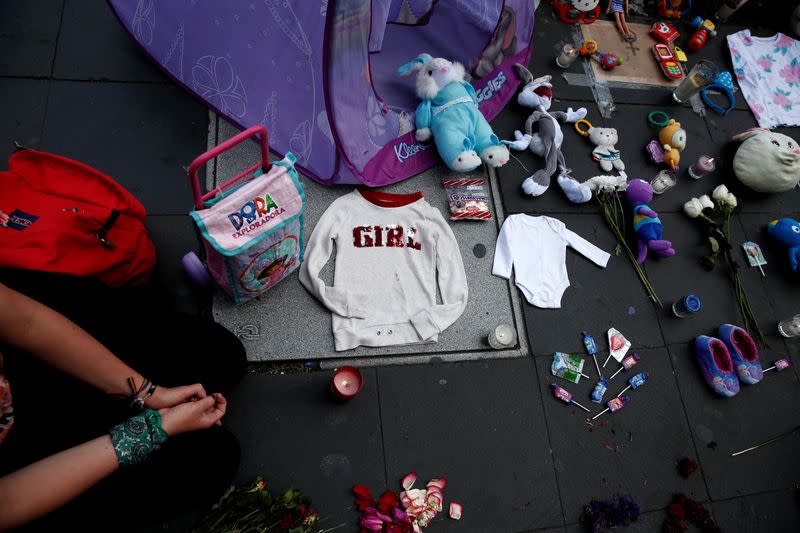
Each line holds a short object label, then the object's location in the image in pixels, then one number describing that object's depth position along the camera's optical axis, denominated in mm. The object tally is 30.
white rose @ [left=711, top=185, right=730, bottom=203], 2889
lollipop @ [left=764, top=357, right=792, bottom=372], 2588
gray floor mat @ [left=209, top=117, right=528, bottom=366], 2102
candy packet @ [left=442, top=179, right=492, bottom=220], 2496
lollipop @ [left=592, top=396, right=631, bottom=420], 2279
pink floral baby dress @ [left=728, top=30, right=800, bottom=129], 3372
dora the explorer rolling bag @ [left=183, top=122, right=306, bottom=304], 1628
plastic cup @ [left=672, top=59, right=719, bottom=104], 3023
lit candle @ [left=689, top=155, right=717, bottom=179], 2900
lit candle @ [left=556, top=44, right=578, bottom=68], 3008
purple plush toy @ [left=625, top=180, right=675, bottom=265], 2621
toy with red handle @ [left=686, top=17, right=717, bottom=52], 3387
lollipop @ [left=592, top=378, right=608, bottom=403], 2275
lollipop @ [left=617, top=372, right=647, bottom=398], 2359
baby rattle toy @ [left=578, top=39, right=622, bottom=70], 3131
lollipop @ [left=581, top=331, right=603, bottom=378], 2377
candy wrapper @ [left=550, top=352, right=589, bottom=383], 2311
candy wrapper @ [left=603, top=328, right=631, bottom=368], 2406
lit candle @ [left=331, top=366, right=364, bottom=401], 1969
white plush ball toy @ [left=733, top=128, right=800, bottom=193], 2865
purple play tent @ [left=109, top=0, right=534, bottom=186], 2057
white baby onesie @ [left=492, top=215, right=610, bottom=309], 2453
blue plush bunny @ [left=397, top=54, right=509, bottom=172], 2465
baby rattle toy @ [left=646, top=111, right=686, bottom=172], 2918
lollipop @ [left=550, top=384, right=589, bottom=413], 2242
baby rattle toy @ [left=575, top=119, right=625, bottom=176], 2859
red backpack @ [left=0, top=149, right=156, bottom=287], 1544
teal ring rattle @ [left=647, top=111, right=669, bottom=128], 3068
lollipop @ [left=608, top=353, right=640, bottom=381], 2393
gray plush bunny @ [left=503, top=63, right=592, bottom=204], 2650
